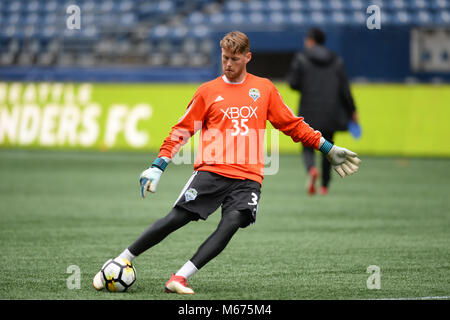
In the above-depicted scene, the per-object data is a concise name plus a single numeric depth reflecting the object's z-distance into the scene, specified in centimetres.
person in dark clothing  2592
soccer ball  1189
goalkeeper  1192
